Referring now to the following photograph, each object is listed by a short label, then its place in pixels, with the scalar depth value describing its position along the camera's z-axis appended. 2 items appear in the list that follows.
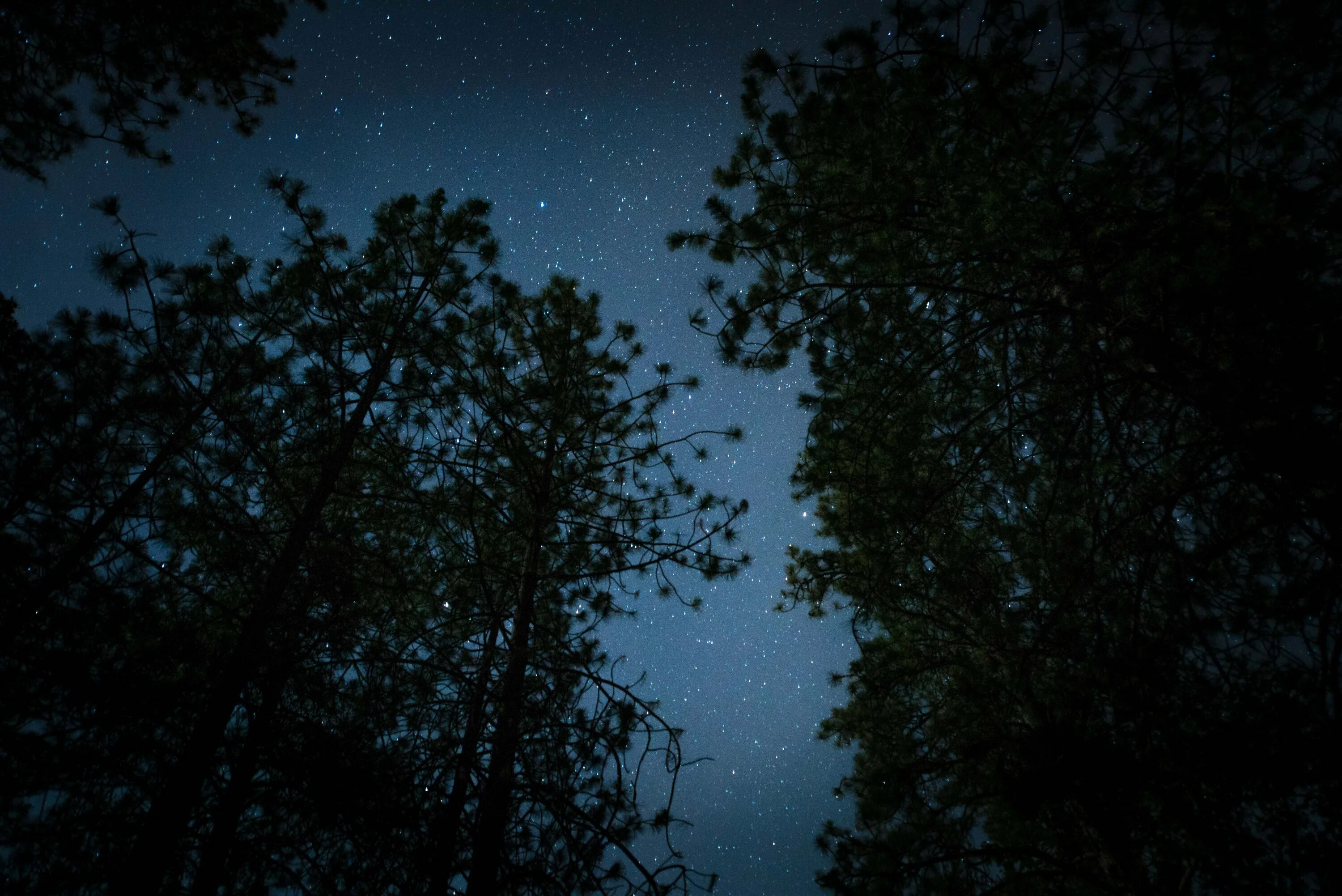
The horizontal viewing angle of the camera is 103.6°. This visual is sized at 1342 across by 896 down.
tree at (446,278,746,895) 3.49
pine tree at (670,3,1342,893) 2.78
